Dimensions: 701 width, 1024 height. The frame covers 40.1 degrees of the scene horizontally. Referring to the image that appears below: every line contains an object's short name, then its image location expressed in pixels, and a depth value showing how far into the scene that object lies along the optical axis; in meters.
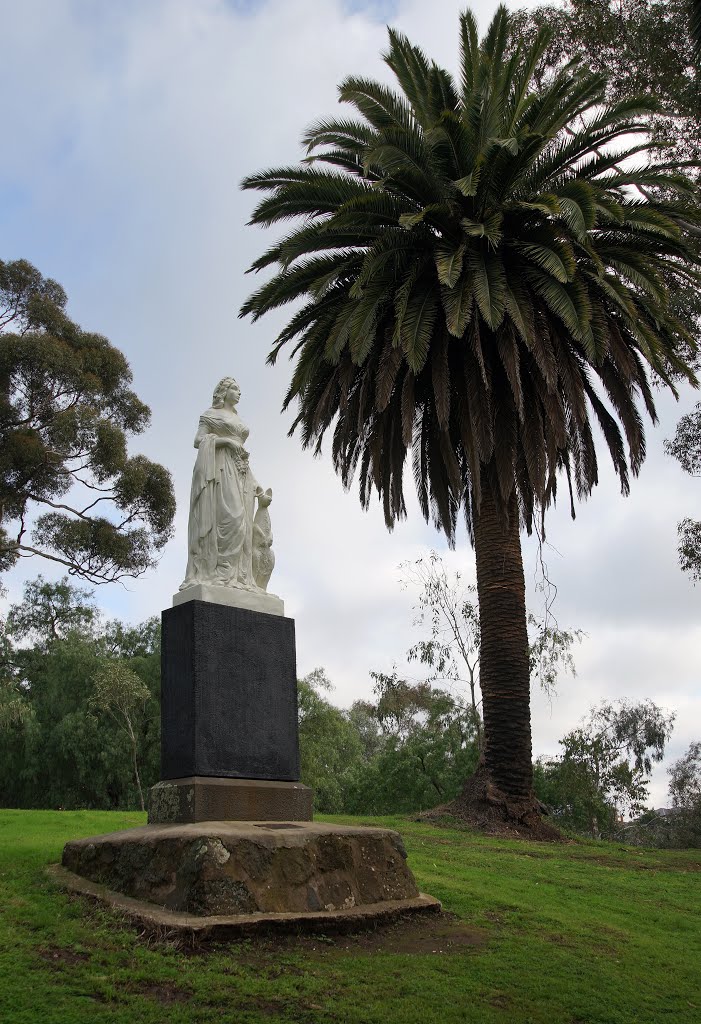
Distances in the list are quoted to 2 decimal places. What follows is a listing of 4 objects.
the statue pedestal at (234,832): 6.84
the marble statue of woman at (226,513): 9.07
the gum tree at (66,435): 23.03
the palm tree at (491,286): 14.39
